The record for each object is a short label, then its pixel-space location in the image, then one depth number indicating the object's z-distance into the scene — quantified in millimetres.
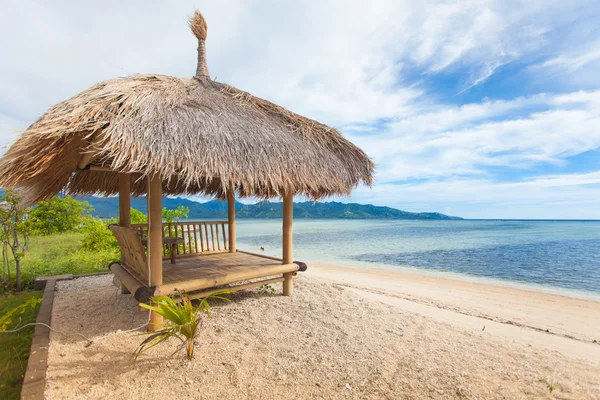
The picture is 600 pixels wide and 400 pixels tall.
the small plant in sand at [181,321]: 2568
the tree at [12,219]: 5086
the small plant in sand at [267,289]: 4900
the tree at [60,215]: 11676
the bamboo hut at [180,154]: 2984
